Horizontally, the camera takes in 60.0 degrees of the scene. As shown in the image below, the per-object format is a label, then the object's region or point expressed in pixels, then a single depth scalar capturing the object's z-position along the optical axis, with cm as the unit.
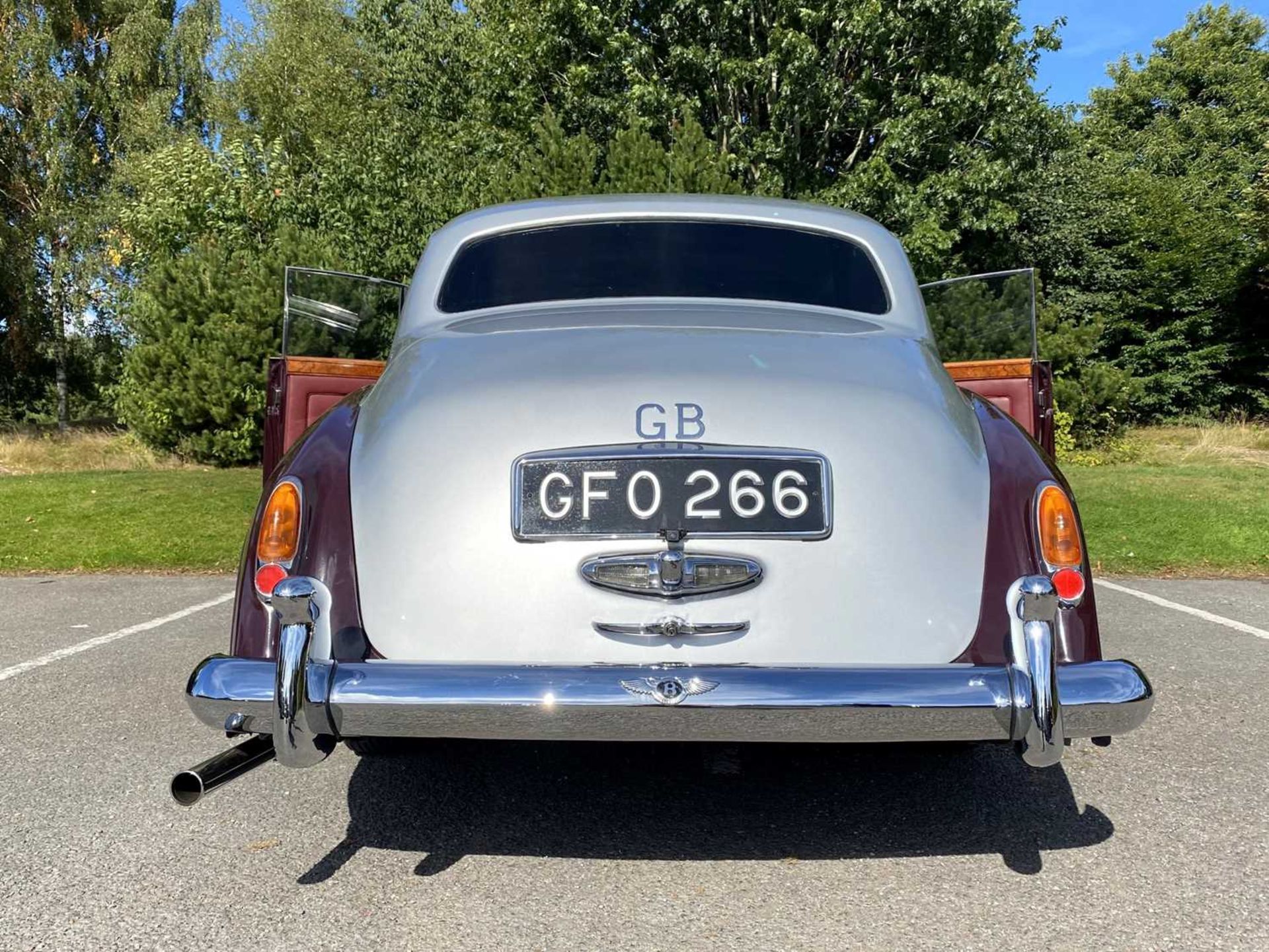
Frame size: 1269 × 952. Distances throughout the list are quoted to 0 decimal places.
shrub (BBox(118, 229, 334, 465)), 1588
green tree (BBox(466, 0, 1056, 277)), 1928
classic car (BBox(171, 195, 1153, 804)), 229
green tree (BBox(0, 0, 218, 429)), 2703
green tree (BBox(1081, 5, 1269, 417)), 2425
